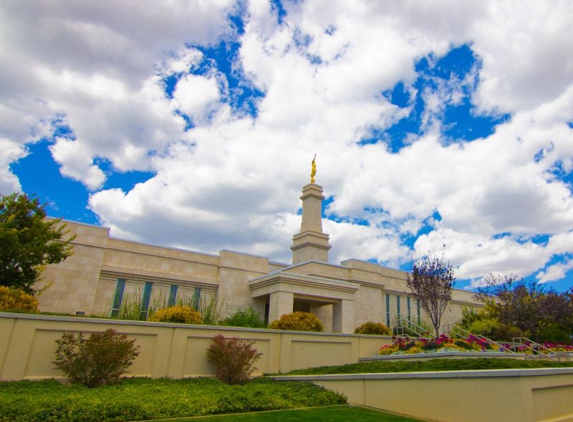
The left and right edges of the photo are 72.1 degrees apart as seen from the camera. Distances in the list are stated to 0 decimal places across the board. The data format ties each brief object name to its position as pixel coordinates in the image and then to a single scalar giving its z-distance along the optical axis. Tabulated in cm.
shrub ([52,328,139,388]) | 898
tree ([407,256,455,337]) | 2066
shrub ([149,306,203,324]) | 1256
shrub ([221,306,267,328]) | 1680
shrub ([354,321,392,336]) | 1783
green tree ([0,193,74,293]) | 1398
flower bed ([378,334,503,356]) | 1467
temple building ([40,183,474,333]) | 1959
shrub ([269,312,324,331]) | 1525
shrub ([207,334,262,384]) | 1067
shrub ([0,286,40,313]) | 1098
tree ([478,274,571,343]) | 2548
